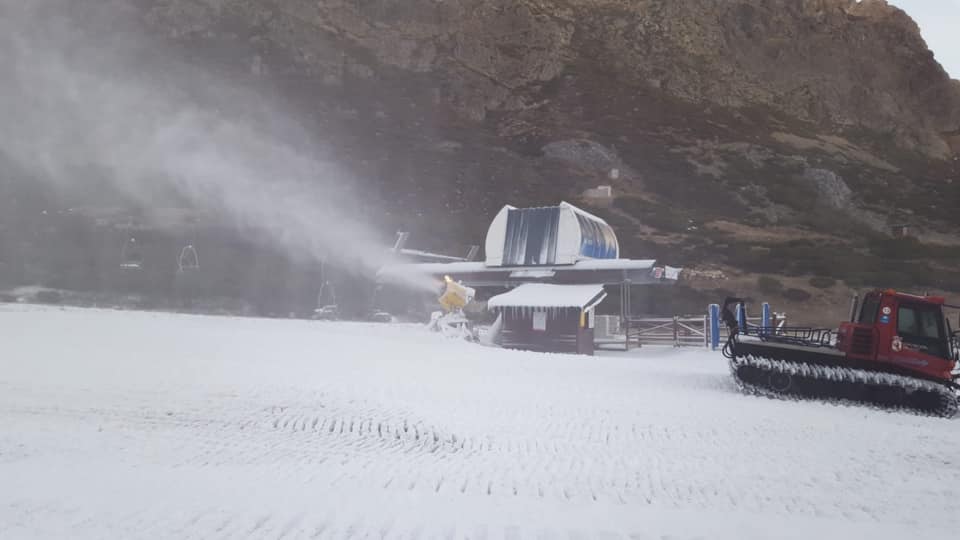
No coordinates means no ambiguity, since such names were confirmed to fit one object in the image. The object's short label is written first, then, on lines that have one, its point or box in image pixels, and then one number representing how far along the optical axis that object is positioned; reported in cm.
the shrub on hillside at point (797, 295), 4059
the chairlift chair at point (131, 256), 3712
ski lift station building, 2367
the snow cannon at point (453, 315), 2345
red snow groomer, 1314
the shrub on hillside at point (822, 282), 4262
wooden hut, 2334
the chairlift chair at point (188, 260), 3747
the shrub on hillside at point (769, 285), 4172
